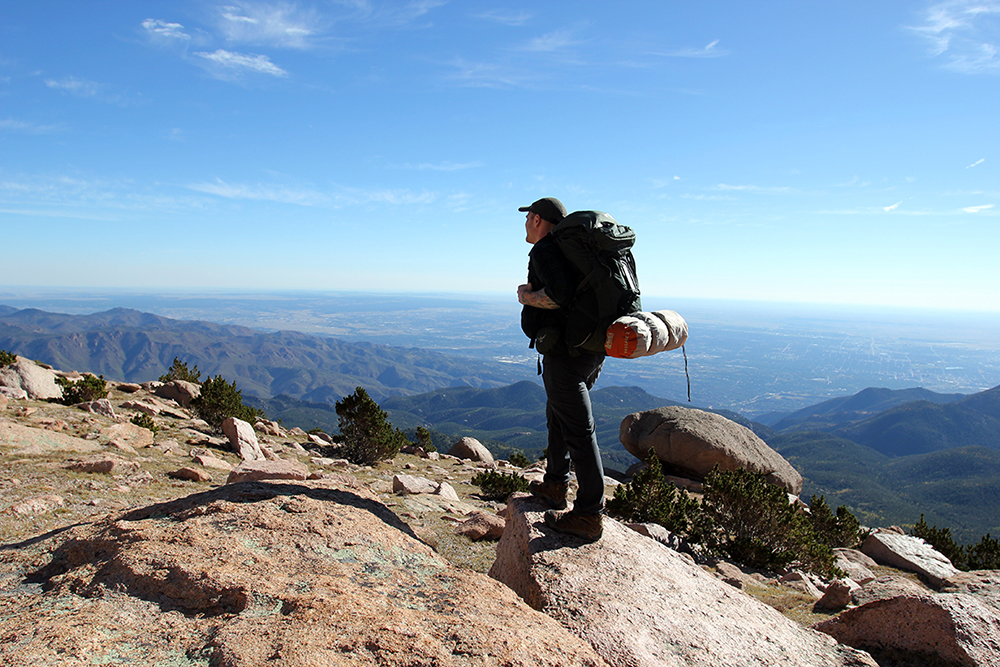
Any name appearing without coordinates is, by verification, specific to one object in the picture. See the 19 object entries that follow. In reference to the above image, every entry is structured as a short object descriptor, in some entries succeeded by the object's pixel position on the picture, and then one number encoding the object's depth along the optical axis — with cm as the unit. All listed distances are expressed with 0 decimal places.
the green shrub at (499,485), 1114
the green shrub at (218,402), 1380
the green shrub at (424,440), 2025
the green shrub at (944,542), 1227
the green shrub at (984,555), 1144
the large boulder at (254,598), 222
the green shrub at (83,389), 1253
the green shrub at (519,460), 2122
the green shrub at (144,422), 1081
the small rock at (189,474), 782
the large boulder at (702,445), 1841
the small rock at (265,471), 683
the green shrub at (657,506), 910
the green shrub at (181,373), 2135
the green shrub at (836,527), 1188
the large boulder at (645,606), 320
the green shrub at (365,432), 1408
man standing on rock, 444
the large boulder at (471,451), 2086
